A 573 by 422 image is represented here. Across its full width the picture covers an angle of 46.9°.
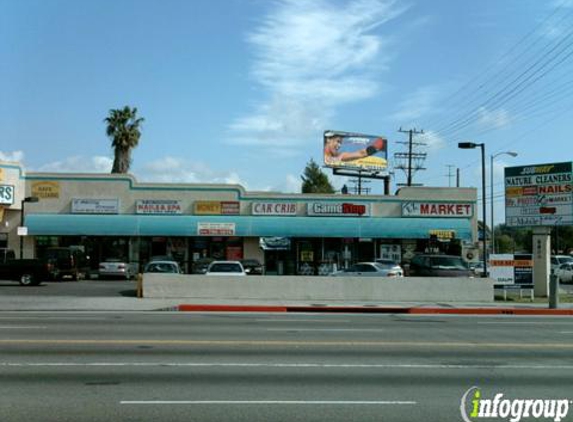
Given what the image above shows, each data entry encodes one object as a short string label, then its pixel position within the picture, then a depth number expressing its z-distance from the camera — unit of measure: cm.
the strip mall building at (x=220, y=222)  4112
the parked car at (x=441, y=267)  2992
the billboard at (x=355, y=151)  5822
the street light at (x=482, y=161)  3175
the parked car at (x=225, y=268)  2697
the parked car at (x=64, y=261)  3555
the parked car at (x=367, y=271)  3044
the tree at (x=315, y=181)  8812
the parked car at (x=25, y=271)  3228
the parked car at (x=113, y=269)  3904
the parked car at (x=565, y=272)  4525
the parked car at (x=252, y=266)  3775
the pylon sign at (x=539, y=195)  2869
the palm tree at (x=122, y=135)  5712
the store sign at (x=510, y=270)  2869
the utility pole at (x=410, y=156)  7294
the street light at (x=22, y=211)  3825
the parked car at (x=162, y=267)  2858
